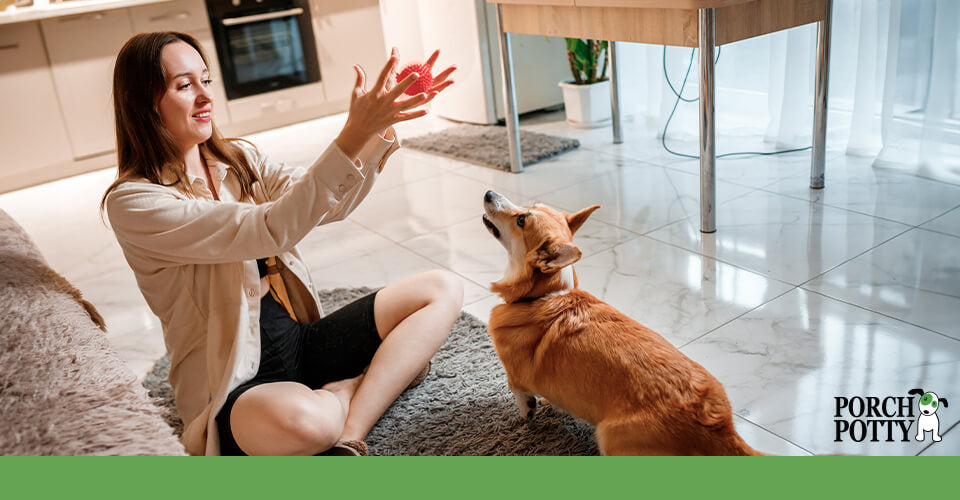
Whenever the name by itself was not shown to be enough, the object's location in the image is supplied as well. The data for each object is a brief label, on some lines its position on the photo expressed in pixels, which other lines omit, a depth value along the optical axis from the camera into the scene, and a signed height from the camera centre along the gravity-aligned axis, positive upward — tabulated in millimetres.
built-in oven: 4254 -78
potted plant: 3592 -407
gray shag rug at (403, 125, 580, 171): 3341 -611
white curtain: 2541 -427
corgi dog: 1140 -571
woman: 1200 -329
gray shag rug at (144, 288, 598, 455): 1458 -784
